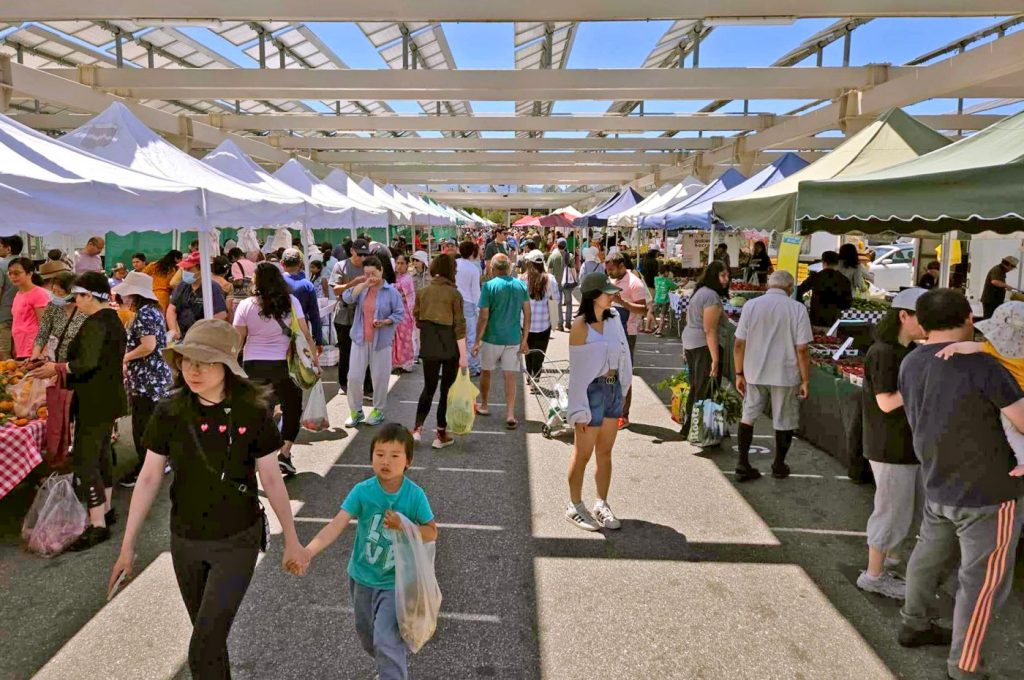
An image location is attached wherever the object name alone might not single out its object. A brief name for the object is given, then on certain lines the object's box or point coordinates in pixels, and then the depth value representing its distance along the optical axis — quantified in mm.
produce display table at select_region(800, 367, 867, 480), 5492
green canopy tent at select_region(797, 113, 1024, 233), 4160
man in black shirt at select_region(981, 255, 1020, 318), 10848
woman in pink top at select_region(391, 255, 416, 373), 9680
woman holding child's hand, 2580
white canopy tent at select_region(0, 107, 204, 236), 4508
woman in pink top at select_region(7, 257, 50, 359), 6305
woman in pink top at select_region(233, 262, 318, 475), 5395
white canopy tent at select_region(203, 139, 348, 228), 9414
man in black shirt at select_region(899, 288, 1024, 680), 3096
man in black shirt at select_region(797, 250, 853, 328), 8664
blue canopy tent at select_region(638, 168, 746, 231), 11883
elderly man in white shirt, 5574
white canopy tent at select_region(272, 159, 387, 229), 11953
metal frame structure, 8406
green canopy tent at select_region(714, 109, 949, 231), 6031
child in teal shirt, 2715
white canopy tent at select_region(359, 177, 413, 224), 16492
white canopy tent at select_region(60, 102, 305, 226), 6395
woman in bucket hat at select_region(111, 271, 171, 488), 4930
